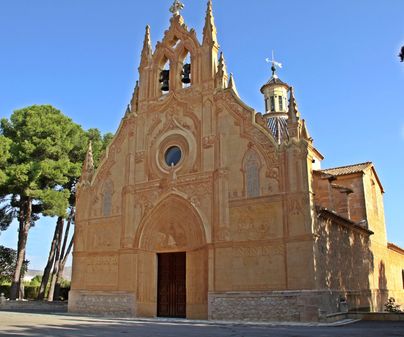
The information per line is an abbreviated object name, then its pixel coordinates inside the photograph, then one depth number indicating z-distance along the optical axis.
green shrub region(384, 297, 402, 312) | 20.17
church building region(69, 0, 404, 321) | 16.41
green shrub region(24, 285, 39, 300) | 34.38
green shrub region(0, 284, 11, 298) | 33.28
